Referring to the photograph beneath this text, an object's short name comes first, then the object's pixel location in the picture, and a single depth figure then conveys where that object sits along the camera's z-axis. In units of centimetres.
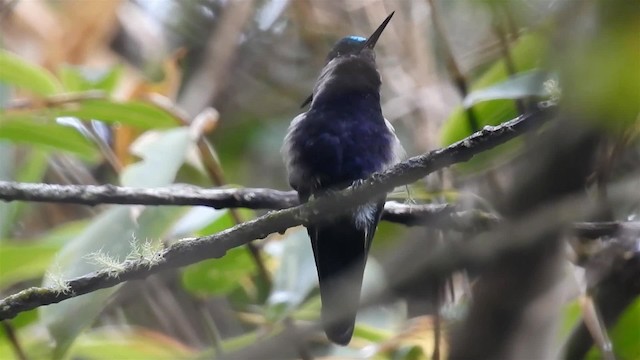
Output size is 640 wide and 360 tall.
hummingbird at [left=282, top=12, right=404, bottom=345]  390
